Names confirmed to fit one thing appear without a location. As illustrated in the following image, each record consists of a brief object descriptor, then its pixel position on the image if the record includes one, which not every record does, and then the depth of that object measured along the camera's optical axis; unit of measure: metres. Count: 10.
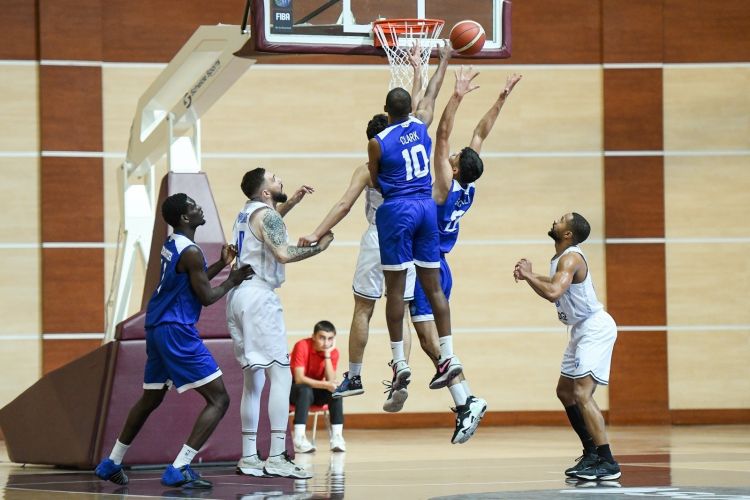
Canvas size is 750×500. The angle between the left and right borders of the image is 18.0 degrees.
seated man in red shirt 22.44
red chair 23.50
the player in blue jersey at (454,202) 15.50
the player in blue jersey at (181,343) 16.34
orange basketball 16.74
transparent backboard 16.93
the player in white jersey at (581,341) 17.10
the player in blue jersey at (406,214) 15.25
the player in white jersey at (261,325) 16.87
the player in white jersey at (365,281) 16.03
